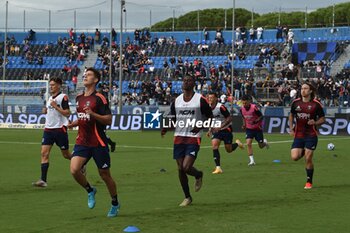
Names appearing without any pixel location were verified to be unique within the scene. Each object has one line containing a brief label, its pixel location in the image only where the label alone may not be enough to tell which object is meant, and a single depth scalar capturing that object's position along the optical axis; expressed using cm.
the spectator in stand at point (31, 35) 7156
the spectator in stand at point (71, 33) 7069
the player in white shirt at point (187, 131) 1300
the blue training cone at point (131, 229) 1007
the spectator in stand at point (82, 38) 6912
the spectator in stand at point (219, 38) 6569
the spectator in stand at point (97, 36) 6975
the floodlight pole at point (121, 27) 4872
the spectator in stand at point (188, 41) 6625
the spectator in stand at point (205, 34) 6762
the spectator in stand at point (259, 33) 6481
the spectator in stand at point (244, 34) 6481
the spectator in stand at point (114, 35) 6844
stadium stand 5350
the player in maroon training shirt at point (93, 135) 1152
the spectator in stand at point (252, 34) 6475
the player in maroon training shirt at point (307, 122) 1580
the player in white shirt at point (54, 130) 1582
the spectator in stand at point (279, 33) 6391
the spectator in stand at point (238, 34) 6486
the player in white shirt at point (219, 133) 1729
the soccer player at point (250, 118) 2292
